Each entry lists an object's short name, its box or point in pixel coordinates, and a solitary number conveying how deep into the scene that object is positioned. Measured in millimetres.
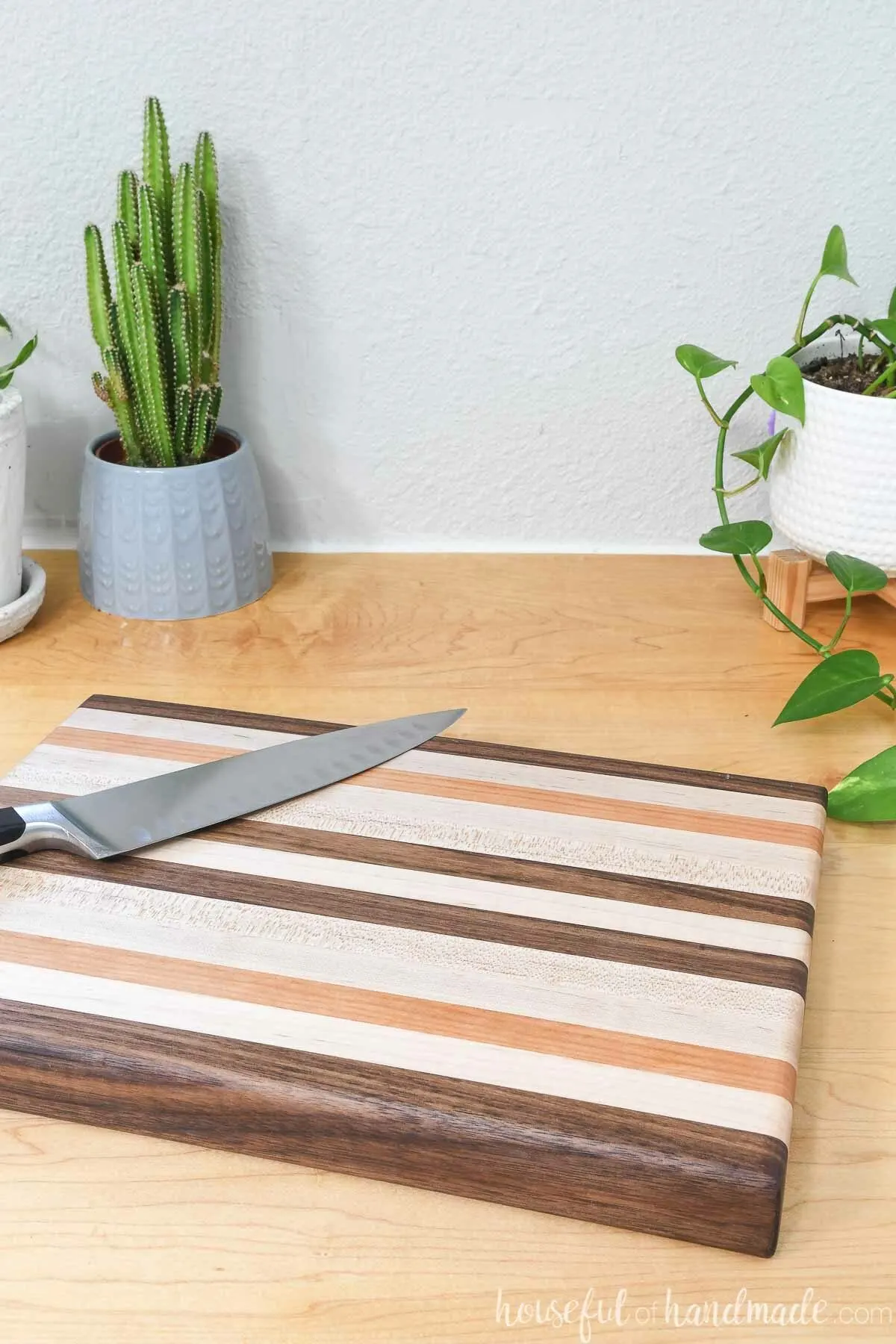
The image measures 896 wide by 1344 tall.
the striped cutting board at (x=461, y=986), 479
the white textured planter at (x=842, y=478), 822
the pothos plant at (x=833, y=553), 720
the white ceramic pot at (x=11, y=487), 853
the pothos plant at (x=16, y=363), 882
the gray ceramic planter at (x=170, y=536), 916
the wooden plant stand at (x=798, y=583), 938
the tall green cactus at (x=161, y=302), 881
